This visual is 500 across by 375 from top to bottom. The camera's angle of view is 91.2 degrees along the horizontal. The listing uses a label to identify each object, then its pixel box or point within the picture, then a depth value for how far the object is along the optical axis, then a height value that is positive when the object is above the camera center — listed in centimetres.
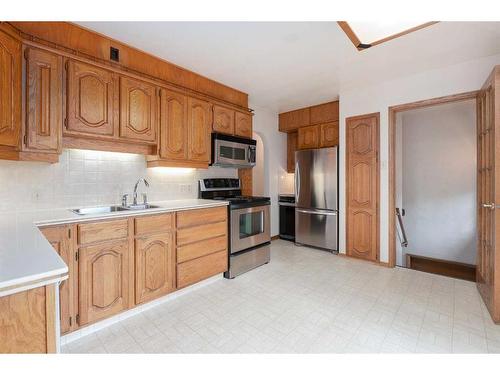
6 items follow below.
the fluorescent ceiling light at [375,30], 178 +121
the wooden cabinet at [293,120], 436 +126
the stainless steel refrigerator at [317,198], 379 -16
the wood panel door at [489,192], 196 -4
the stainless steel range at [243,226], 292 -48
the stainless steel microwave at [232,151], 305 +49
